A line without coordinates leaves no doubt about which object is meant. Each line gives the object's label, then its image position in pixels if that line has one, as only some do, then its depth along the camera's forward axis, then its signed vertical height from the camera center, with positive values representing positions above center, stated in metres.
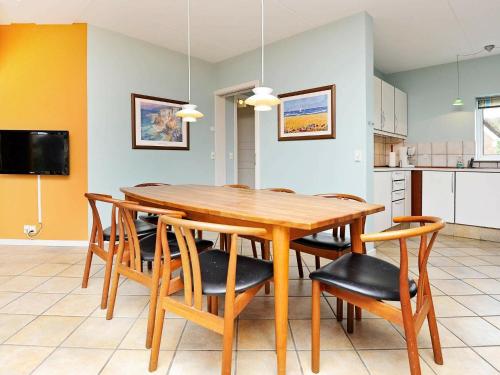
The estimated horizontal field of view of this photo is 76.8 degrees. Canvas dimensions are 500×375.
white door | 5.73 +0.64
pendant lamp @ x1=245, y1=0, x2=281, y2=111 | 2.15 +0.56
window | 4.57 +0.73
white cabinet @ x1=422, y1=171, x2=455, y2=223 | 4.29 -0.22
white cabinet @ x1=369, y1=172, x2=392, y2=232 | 3.73 -0.22
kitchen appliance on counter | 5.02 +0.38
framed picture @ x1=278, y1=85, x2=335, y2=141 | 3.59 +0.79
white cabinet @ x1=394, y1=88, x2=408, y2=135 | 4.79 +1.04
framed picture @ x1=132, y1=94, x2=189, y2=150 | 4.09 +0.76
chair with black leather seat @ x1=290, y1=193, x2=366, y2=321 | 2.02 -0.44
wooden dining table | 1.39 -0.16
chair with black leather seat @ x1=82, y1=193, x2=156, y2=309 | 2.14 -0.43
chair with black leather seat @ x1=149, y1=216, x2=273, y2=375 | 1.27 -0.46
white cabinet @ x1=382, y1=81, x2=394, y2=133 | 4.43 +1.03
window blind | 4.53 +1.11
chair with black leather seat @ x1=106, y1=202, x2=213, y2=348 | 1.65 -0.43
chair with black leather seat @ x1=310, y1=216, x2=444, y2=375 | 1.28 -0.48
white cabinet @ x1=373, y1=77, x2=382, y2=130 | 4.17 +1.01
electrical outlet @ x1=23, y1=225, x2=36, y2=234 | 3.76 -0.57
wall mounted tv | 3.62 +0.34
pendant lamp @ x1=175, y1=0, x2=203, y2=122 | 2.80 +0.60
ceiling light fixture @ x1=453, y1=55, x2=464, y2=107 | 4.59 +1.18
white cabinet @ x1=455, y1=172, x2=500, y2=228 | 3.96 -0.26
